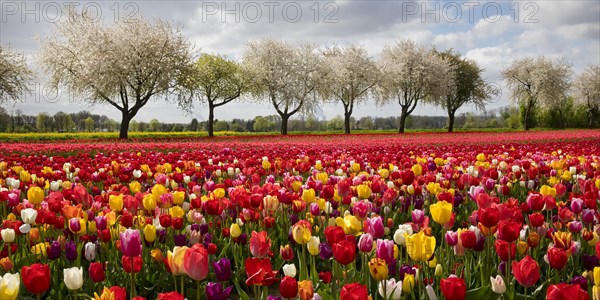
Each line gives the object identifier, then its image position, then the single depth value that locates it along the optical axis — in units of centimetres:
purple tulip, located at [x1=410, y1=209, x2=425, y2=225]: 316
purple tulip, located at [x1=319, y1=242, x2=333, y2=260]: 284
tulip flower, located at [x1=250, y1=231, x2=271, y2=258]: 242
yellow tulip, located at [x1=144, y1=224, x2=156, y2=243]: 308
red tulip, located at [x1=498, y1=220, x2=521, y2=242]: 243
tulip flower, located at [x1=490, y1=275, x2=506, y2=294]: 218
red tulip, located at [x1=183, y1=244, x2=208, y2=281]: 195
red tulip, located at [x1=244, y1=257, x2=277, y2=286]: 189
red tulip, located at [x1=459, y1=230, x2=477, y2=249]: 262
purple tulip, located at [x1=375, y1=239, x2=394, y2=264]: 233
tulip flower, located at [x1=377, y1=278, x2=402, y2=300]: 213
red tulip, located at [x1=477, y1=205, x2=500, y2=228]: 275
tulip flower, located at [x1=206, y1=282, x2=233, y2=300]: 194
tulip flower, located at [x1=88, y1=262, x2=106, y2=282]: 247
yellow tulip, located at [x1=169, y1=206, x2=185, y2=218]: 351
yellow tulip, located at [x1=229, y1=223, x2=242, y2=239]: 326
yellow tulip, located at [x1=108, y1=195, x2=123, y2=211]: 353
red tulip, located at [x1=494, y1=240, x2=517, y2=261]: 257
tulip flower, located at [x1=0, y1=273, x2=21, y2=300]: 179
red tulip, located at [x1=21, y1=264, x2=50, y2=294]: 193
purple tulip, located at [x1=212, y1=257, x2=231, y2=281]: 222
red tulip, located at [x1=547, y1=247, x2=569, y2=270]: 224
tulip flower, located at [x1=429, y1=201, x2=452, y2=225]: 289
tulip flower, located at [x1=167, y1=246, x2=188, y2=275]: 204
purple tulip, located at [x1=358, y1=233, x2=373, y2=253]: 248
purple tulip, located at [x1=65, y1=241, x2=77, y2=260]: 295
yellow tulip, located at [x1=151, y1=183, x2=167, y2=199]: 403
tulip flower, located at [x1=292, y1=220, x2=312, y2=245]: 269
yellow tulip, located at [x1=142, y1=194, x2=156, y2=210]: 361
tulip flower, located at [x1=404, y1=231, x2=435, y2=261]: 233
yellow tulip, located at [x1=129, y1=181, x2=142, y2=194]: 459
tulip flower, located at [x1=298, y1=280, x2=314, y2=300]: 196
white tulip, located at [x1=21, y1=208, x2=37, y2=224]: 332
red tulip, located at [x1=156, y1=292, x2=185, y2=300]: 153
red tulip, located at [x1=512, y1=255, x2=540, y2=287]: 197
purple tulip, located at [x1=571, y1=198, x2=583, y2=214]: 364
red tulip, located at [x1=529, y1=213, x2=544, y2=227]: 304
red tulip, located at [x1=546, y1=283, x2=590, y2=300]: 158
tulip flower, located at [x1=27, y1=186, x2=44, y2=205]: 390
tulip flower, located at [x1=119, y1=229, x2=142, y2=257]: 237
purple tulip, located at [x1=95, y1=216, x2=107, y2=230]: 316
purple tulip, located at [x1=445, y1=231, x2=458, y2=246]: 288
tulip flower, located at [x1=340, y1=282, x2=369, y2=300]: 158
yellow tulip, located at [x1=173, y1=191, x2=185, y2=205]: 384
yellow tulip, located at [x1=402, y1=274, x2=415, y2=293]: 230
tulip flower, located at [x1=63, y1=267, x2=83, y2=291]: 213
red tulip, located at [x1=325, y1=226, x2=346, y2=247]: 234
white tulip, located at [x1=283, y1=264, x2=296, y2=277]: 220
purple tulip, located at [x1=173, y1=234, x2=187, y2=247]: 317
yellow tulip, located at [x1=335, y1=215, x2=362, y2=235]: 285
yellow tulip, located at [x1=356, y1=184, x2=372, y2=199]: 403
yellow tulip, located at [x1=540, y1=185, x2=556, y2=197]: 415
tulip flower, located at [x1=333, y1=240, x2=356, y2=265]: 210
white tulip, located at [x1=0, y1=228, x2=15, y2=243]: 301
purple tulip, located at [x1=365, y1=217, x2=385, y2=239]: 271
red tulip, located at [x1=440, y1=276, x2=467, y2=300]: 176
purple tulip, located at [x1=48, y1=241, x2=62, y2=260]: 297
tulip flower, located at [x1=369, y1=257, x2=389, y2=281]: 210
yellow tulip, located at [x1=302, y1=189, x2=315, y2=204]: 391
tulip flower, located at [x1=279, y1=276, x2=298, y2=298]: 188
